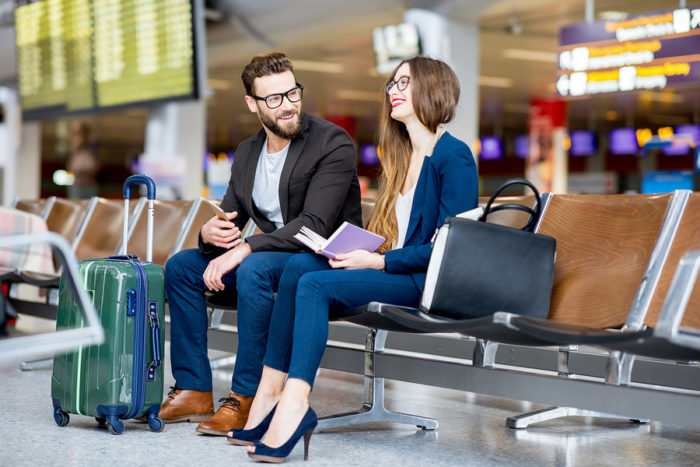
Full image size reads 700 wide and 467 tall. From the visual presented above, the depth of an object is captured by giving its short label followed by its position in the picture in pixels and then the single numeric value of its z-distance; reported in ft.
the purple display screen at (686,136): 53.42
